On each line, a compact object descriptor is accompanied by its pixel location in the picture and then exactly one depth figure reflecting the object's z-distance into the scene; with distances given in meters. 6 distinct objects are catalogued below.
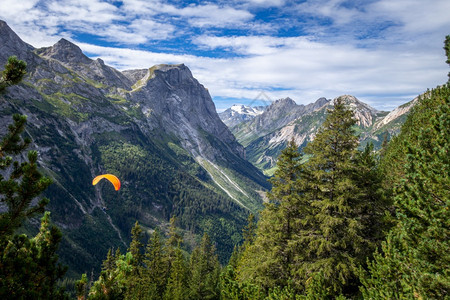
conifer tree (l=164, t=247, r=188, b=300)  34.91
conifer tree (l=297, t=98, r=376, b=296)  15.71
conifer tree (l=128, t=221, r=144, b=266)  40.50
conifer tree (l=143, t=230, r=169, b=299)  44.03
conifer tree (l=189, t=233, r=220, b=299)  37.88
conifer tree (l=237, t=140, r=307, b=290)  18.91
